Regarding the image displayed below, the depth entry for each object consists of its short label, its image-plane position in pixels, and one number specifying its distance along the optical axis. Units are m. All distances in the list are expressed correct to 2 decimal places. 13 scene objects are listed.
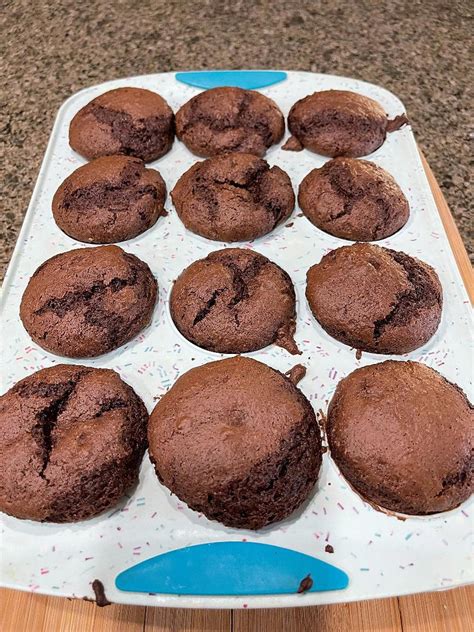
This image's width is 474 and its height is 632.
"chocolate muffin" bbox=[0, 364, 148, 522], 0.21
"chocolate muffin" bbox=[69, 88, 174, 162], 0.34
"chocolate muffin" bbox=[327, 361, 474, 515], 0.22
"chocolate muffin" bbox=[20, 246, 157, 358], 0.26
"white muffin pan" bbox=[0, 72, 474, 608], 0.21
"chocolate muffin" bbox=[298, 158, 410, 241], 0.30
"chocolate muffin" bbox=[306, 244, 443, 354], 0.26
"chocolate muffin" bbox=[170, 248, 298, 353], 0.26
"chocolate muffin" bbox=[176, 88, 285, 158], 0.34
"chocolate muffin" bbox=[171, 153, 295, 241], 0.30
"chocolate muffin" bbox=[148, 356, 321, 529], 0.21
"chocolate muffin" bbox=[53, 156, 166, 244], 0.30
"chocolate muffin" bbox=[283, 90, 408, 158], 0.34
